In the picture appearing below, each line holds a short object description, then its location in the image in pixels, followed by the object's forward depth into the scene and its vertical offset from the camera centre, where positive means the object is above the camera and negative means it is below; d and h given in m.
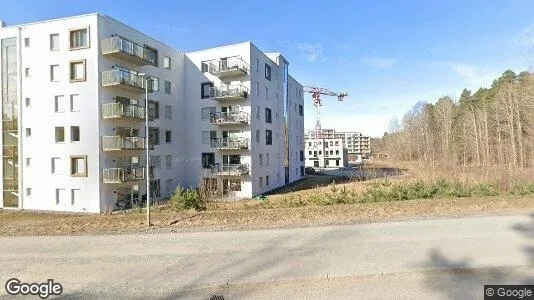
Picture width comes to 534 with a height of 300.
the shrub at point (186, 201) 15.34 -1.81
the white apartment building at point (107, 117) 26.00 +4.59
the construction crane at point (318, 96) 120.81 +25.56
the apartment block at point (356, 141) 176.88 +10.71
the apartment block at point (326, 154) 91.19 +1.95
